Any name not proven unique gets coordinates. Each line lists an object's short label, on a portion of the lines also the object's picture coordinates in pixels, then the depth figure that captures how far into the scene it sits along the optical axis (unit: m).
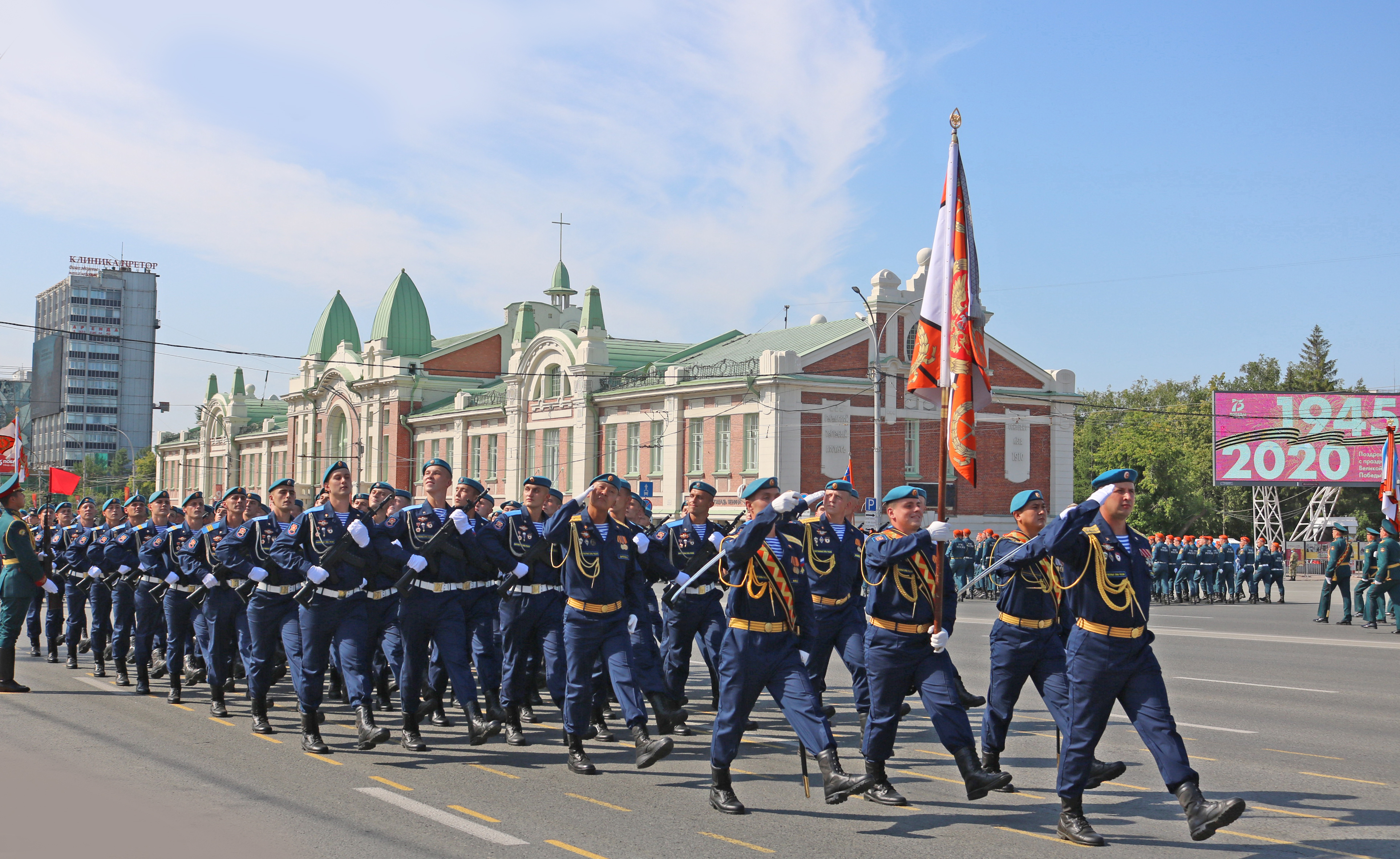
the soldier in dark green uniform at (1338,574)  25.58
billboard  50.06
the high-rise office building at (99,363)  153.00
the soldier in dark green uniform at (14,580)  12.74
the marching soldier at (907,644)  7.34
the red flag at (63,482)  23.16
